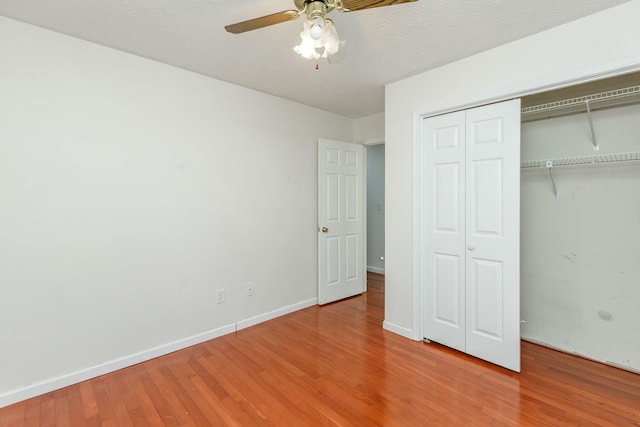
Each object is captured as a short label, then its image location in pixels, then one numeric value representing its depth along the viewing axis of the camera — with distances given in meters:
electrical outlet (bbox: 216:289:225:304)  2.96
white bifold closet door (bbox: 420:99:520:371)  2.32
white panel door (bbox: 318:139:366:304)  3.79
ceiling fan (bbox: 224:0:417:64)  1.38
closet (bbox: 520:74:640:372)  2.33
